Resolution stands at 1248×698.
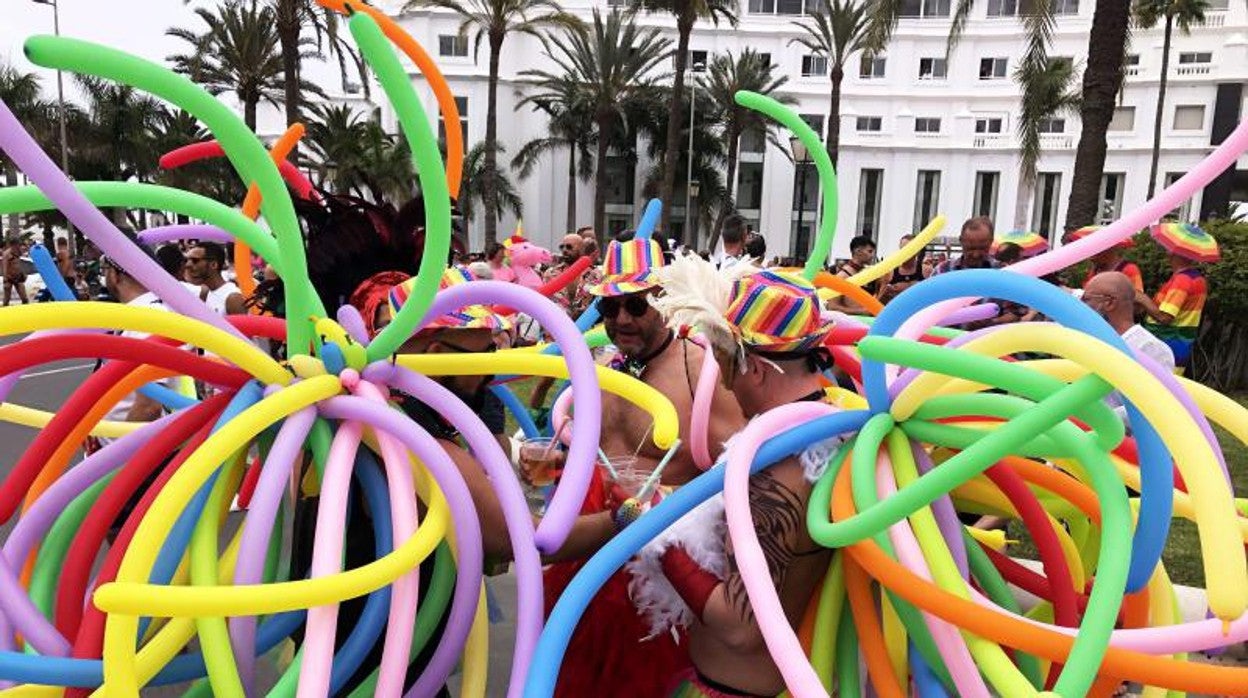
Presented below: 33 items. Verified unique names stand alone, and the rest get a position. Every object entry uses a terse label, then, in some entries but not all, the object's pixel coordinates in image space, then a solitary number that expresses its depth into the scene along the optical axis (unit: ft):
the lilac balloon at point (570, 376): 4.90
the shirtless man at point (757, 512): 5.40
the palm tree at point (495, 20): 70.54
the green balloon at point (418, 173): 4.18
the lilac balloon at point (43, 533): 4.56
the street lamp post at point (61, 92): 64.34
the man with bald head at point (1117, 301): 12.01
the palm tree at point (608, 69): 98.32
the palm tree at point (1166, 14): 79.00
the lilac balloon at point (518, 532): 5.02
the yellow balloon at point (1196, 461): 3.51
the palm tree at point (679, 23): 66.33
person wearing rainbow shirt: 17.78
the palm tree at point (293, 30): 53.11
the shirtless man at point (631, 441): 8.06
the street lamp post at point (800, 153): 59.00
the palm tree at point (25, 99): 84.02
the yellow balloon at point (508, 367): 5.83
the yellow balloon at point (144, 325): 4.22
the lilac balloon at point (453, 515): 4.95
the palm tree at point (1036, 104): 58.33
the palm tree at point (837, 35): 83.87
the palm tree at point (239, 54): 65.00
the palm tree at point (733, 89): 105.50
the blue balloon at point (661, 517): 5.04
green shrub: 27.91
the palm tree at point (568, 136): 112.16
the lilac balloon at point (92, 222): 3.85
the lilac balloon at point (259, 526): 4.66
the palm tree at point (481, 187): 107.40
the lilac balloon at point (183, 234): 8.58
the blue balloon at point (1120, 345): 4.28
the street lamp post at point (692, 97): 95.88
